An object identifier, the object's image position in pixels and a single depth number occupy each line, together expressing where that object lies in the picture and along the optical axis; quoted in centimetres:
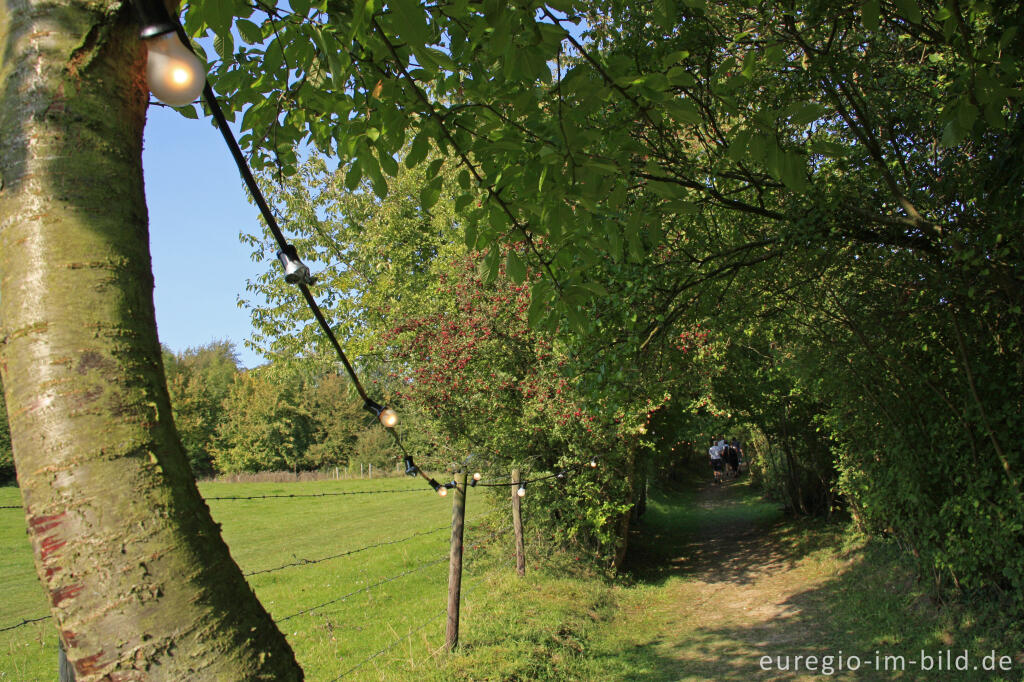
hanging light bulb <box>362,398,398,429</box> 280
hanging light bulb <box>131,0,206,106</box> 159
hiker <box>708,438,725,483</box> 2850
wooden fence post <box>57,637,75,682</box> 327
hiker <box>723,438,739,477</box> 2847
